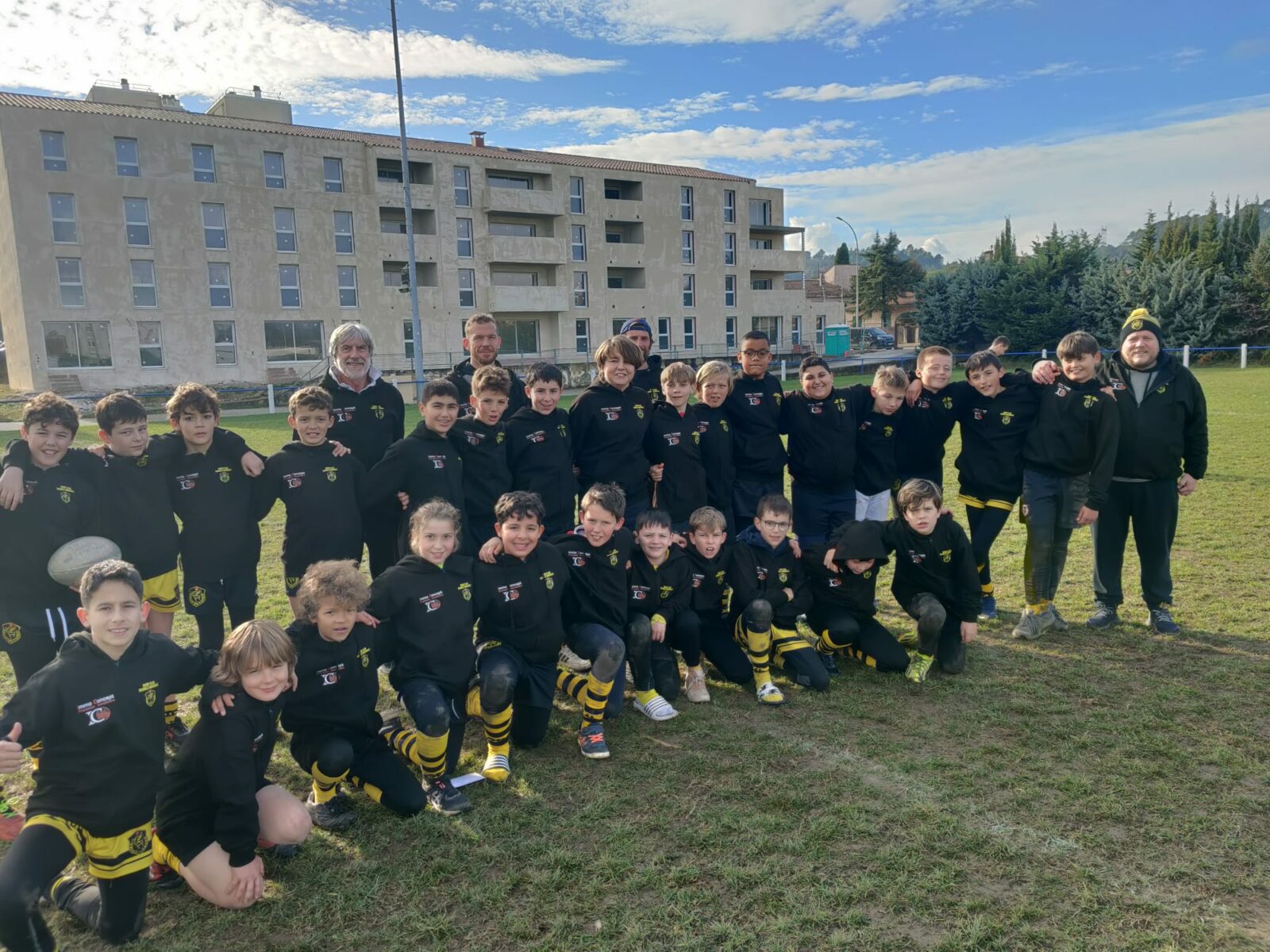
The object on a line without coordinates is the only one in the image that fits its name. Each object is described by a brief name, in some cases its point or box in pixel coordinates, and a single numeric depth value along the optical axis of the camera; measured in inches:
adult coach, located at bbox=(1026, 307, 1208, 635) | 222.4
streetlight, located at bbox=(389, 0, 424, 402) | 966.4
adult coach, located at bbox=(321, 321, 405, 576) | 203.0
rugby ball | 152.7
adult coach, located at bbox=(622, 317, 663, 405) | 251.3
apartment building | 1189.7
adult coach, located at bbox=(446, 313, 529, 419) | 231.5
